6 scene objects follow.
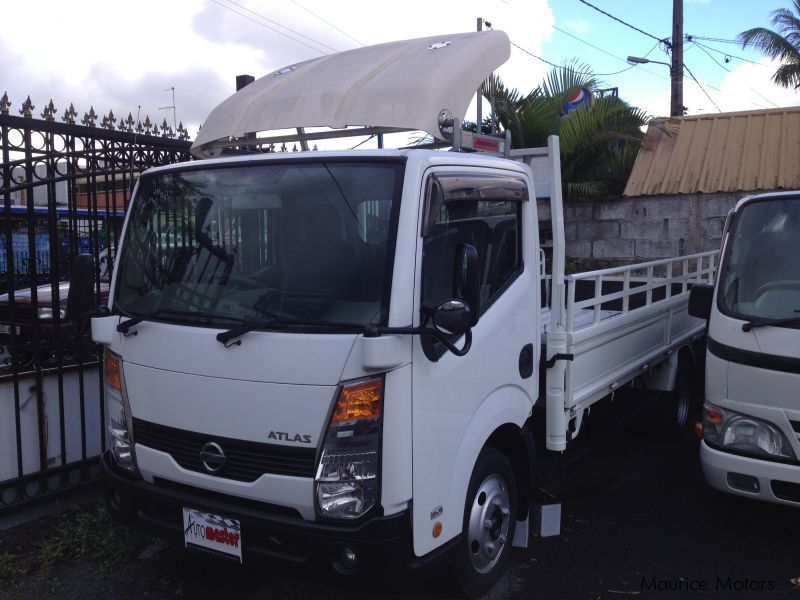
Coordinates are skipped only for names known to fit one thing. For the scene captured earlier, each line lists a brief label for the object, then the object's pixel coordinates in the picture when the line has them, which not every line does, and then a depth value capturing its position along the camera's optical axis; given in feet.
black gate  14.40
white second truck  12.43
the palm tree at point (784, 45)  76.95
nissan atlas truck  9.16
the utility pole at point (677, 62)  50.65
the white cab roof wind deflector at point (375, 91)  12.31
